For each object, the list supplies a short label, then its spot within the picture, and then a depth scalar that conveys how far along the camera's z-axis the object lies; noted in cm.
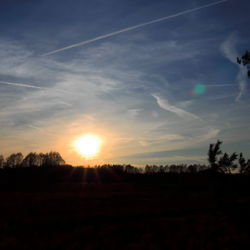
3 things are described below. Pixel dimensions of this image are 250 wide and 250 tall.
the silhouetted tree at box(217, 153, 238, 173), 2838
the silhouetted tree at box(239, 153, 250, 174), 3547
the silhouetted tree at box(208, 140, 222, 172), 2734
